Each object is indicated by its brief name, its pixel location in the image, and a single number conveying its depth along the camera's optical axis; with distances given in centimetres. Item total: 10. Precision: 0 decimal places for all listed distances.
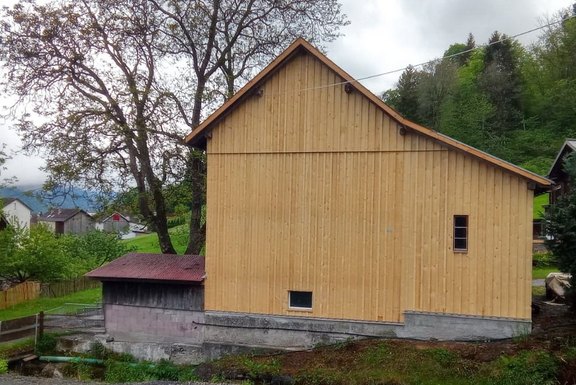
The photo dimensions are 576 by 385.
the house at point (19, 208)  6656
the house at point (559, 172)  2421
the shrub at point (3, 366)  1517
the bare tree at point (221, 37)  2141
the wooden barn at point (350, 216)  1339
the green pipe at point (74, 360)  1577
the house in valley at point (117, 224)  7704
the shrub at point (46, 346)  1675
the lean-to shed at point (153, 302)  1567
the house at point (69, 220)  7850
